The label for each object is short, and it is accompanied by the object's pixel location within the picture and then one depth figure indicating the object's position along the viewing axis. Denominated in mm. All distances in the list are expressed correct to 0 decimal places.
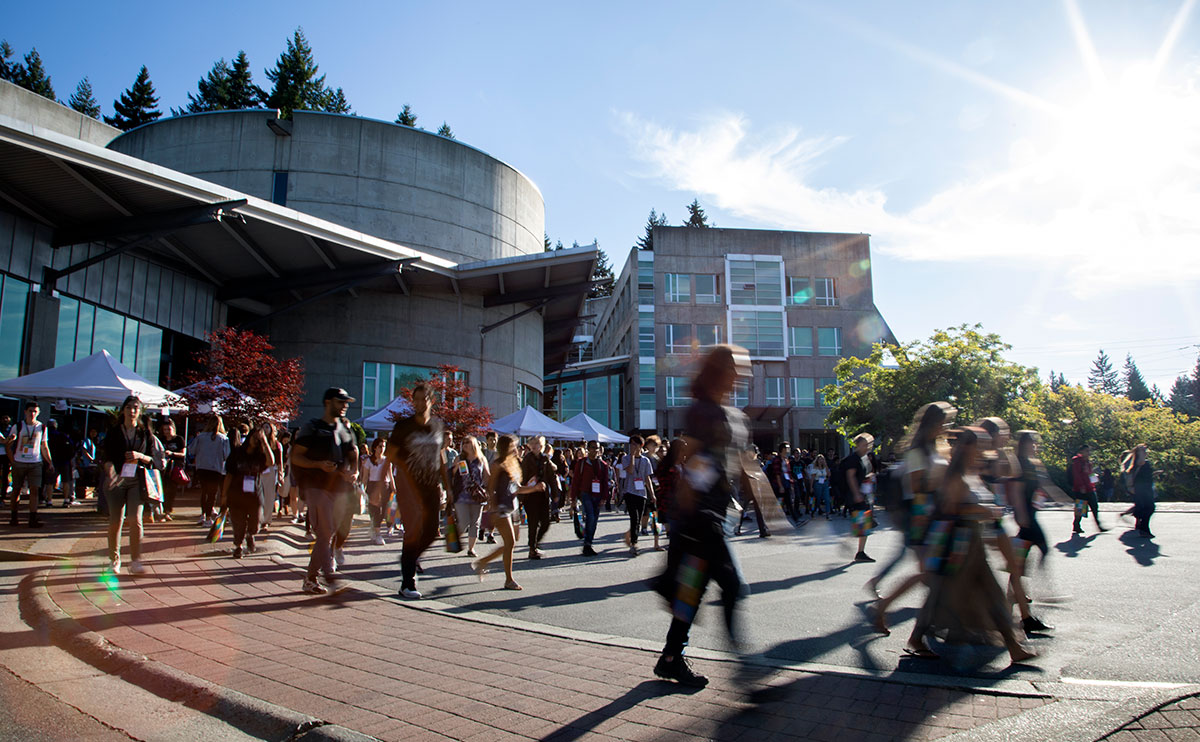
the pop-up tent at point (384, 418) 18578
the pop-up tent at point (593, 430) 22556
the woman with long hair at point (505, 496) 7426
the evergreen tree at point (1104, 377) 114238
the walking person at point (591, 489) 10734
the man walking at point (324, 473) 6594
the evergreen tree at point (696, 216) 73562
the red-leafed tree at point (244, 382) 16688
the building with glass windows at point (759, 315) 45781
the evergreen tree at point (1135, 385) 95375
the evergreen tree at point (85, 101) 55978
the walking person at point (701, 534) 3984
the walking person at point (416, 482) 6730
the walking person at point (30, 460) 10469
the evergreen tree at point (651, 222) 72638
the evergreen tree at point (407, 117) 55900
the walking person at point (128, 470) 6852
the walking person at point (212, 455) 10641
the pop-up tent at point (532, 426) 20656
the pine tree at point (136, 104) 54291
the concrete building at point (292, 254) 17641
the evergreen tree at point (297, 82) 48688
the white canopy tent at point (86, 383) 12523
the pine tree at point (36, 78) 50156
